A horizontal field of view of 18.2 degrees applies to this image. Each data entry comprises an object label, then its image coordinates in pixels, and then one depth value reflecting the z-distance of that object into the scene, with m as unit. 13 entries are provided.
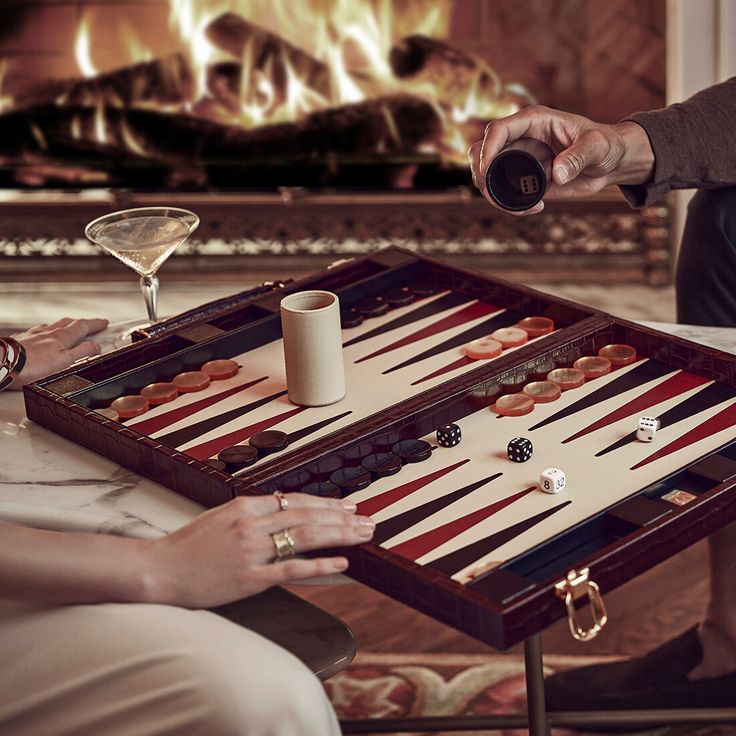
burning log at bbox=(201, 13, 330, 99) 3.45
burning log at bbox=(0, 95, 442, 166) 3.49
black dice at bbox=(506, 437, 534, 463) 2.07
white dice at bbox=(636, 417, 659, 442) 2.09
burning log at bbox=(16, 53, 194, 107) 3.52
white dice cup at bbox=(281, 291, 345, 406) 2.15
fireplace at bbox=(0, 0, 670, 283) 3.40
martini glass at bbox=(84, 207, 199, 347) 2.43
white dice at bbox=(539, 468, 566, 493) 2.01
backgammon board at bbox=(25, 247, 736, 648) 1.94
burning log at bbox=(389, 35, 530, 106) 3.42
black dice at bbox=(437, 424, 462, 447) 2.10
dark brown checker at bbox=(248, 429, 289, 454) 2.09
